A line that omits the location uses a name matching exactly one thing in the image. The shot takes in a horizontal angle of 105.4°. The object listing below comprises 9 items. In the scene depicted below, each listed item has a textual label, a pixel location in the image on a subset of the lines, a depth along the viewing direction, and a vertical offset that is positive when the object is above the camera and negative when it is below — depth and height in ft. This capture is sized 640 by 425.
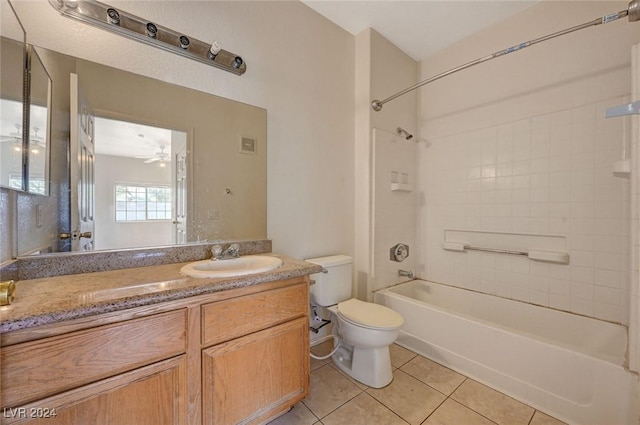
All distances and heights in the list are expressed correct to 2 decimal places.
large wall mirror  3.66 +0.85
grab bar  5.93 -1.11
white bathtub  4.08 -2.93
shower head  7.95 +2.62
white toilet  5.11 -2.40
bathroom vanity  2.32 -1.63
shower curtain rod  4.00 +3.42
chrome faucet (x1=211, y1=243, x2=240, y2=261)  4.71 -0.81
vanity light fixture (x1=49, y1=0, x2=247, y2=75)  3.65 +3.02
